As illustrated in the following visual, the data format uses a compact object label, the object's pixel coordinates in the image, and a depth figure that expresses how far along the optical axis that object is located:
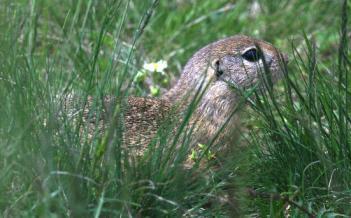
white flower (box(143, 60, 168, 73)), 11.63
